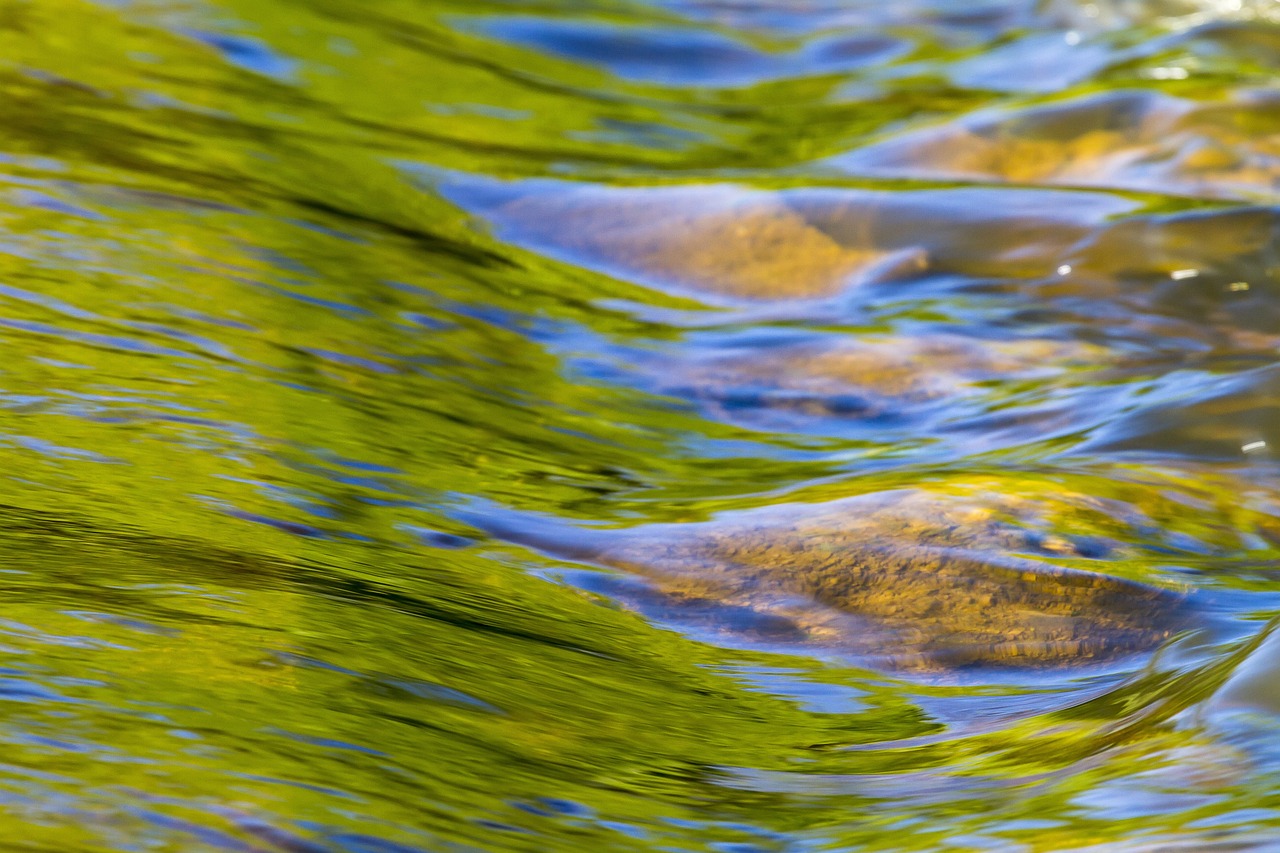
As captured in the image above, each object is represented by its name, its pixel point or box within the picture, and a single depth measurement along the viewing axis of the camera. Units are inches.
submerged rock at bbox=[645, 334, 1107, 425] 321.7
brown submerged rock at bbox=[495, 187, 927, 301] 382.6
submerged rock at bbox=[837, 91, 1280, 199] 408.5
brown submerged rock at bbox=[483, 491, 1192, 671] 208.5
